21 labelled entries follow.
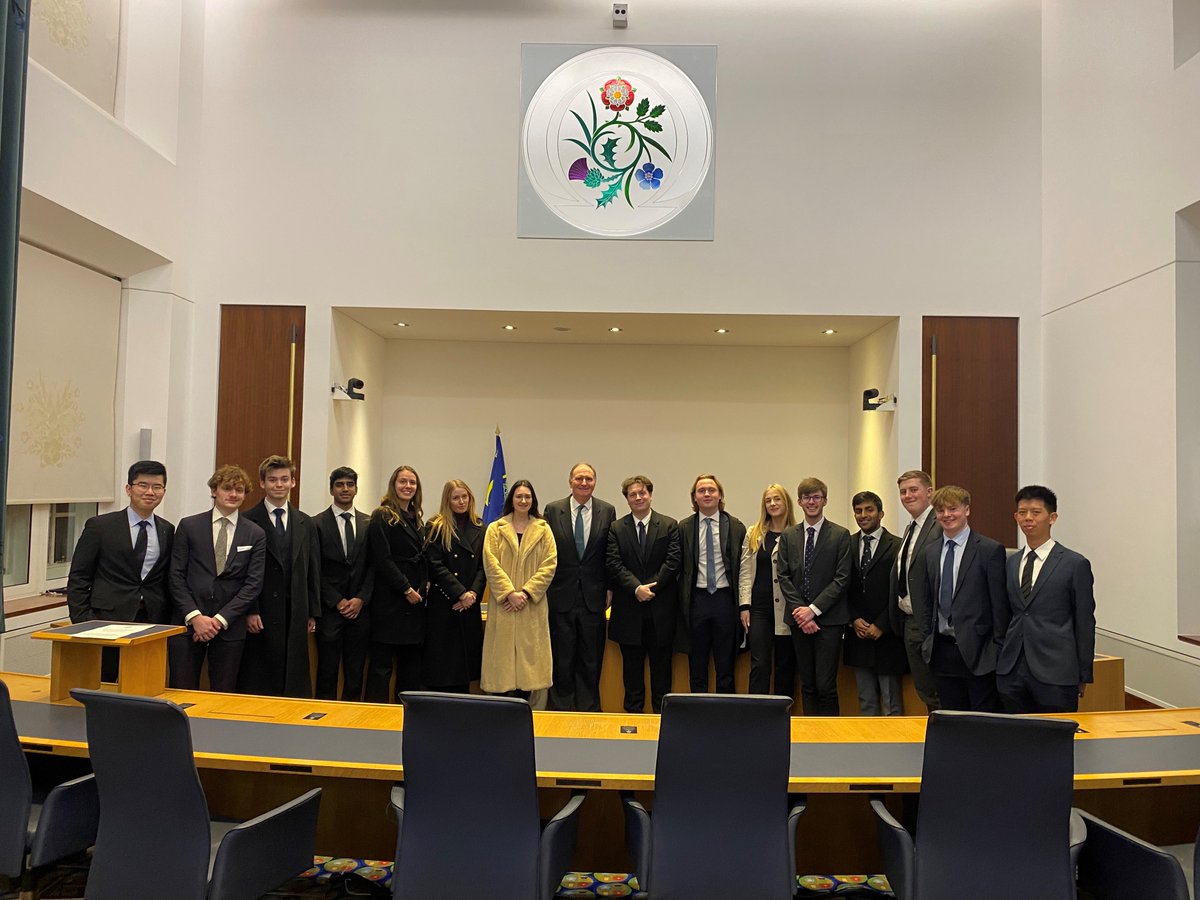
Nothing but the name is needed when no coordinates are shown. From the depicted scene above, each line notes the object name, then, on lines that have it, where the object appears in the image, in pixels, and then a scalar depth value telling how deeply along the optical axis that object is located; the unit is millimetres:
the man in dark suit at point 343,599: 4766
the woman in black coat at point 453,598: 4816
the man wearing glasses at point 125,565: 4059
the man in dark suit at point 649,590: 4953
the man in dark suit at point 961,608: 3750
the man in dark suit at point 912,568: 4293
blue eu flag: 7516
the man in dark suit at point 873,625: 4660
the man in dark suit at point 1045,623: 3443
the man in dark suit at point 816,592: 4664
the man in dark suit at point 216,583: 4188
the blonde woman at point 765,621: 4852
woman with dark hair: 4742
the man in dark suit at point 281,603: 4559
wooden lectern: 3303
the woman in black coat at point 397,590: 4781
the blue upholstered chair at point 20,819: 2516
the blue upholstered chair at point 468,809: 2275
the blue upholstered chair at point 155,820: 2283
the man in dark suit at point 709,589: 4934
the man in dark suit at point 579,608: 4992
